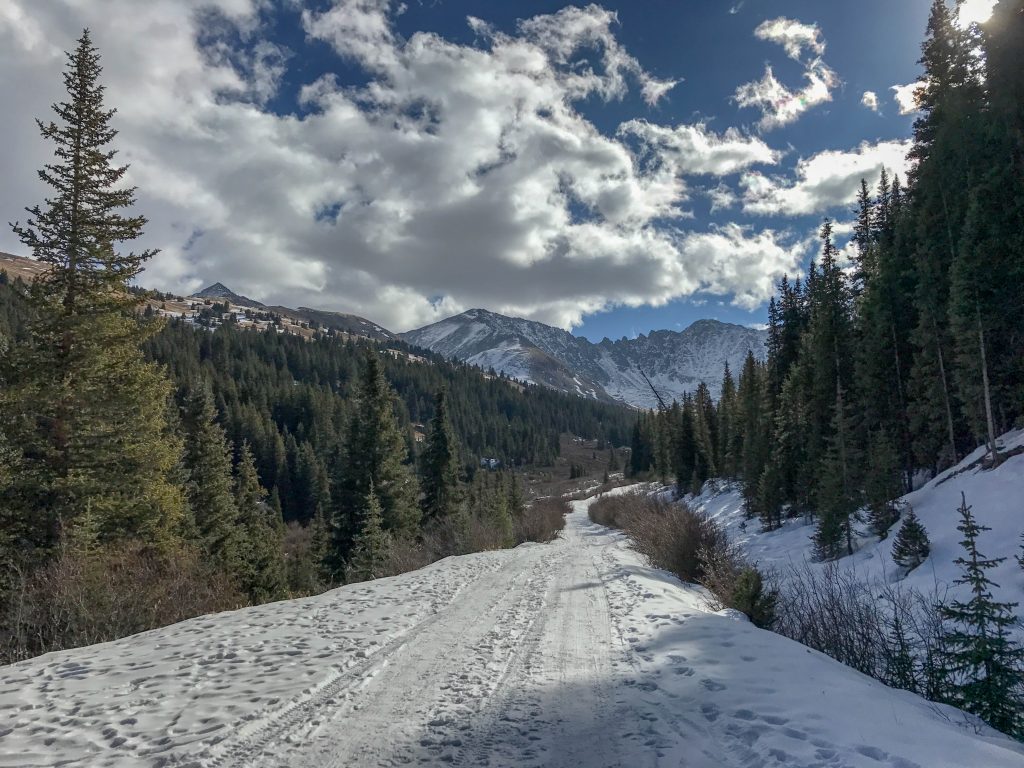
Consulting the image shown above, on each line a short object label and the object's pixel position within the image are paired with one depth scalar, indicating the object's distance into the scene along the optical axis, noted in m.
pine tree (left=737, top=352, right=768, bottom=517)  41.19
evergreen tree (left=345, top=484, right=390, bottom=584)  21.16
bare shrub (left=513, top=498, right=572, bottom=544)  31.89
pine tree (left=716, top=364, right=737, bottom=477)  55.16
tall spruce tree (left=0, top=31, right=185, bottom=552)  12.16
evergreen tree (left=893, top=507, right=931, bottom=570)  16.47
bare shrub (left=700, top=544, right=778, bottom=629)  10.35
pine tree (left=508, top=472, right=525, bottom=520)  42.04
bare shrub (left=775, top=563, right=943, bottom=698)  7.36
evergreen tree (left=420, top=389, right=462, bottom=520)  32.03
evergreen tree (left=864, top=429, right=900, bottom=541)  22.09
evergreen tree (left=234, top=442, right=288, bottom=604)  24.42
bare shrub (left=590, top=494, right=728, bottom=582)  17.02
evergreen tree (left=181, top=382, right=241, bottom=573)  23.69
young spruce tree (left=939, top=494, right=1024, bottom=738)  5.62
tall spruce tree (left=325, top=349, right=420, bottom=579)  26.75
